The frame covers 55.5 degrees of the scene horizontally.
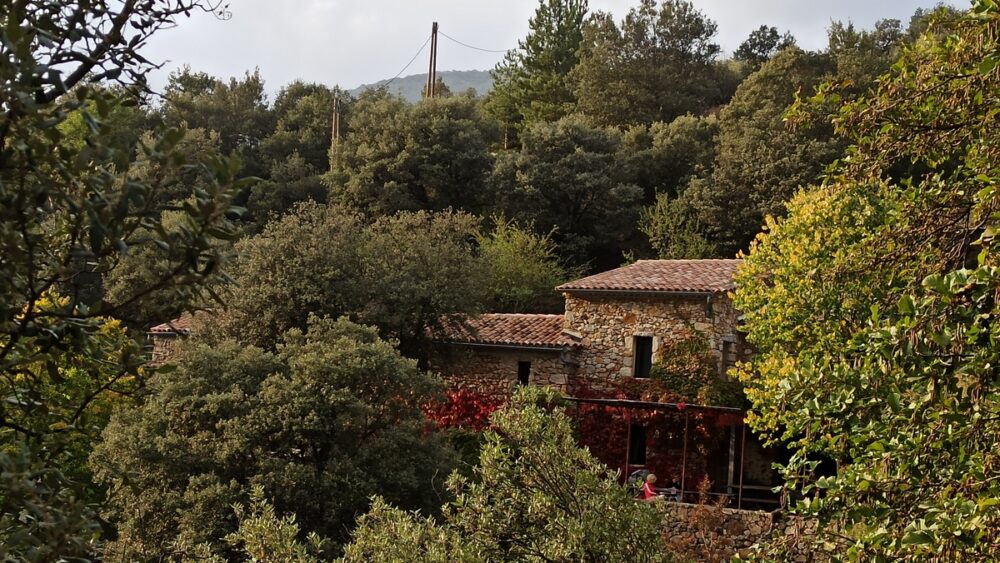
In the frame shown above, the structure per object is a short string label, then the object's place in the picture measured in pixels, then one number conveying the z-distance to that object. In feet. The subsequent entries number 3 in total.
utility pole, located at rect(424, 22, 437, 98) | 131.67
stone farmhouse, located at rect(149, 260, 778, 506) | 74.28
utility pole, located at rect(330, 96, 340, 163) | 128.20
